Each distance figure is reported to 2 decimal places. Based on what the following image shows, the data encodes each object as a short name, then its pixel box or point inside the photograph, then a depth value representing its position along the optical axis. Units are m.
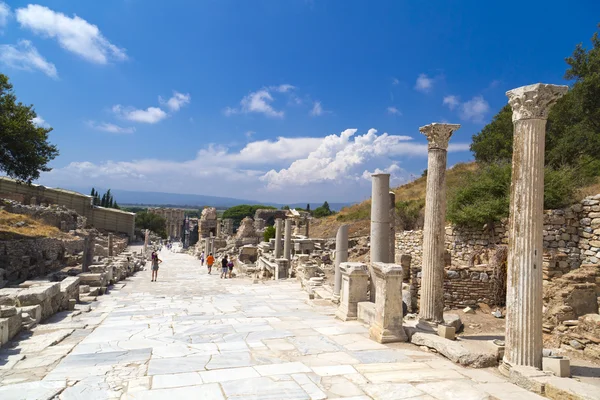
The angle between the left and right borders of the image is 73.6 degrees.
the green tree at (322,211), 84.68
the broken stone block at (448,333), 7.80
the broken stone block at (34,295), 8.61
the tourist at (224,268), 22.48
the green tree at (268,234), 40.47
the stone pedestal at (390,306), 7.48
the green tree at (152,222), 81.30
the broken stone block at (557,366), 6.18
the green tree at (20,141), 20.97
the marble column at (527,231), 5.82
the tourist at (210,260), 25.03
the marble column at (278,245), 23.03
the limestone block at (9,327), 6.61
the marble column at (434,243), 8.40
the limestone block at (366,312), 8.64
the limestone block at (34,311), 8.17
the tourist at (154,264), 19.48
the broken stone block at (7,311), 7.14
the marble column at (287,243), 22.22
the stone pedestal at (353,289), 9.48
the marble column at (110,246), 29.40
